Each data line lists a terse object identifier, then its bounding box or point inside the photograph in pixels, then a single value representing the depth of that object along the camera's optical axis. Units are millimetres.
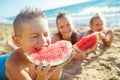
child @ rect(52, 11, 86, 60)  2086
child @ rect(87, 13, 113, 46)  2335
